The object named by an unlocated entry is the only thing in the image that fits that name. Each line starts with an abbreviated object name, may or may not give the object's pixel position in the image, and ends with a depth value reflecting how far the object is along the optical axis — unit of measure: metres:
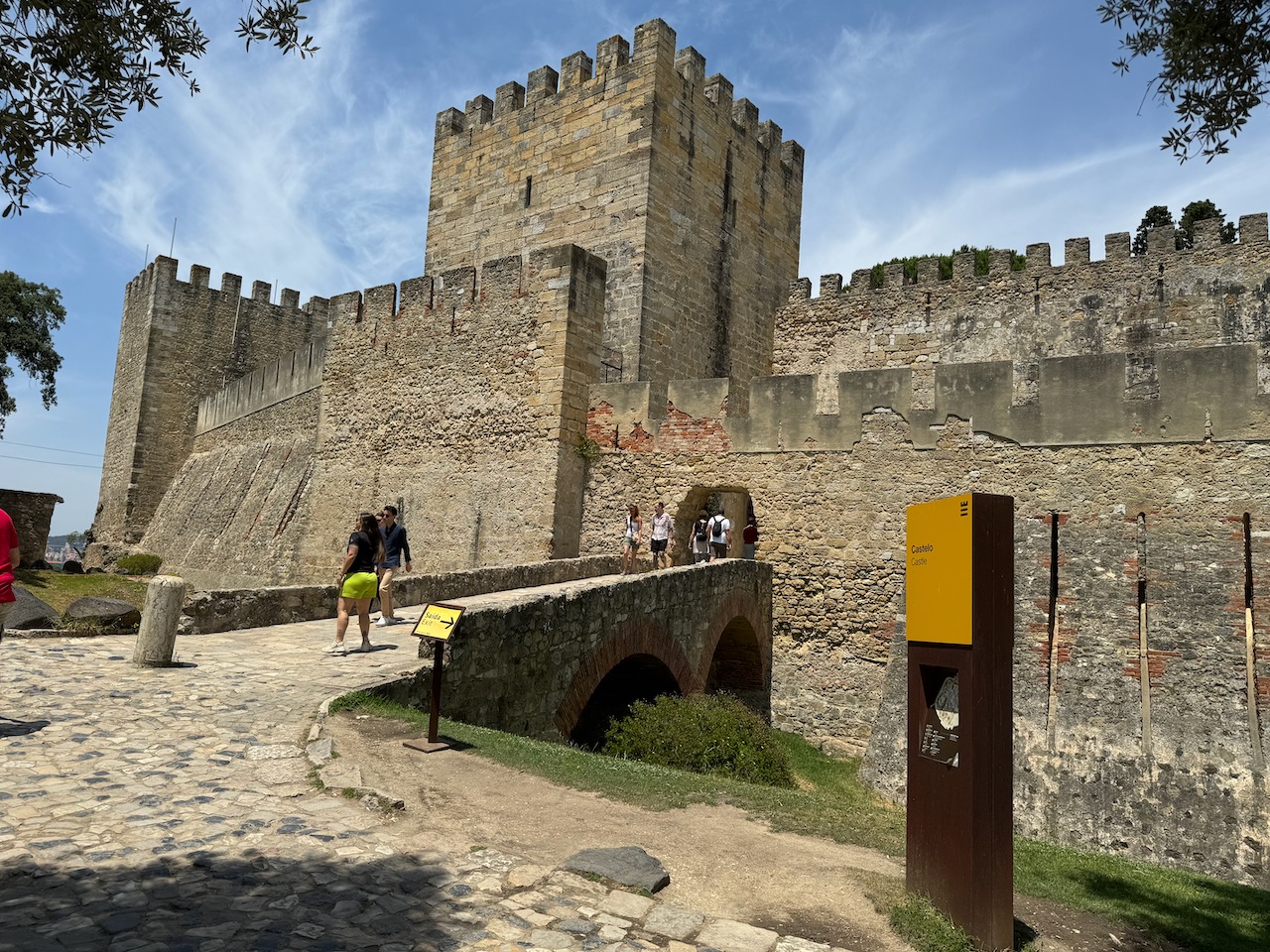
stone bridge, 7.55
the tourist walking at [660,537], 13.85
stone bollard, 7.54
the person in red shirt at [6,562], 5.93
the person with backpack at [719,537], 14.78
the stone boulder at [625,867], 3.91
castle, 9.37
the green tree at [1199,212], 26.24
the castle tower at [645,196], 16.38
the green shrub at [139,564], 26.58
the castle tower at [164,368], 30.19
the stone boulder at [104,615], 9.54
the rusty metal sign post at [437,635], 5.82
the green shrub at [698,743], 8.67
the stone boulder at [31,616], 9.45
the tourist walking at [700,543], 14.68
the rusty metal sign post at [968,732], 3.84
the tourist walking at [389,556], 10.30
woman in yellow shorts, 8.52
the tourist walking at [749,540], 15.66
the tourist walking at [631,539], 13.78
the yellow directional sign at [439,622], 5.96
